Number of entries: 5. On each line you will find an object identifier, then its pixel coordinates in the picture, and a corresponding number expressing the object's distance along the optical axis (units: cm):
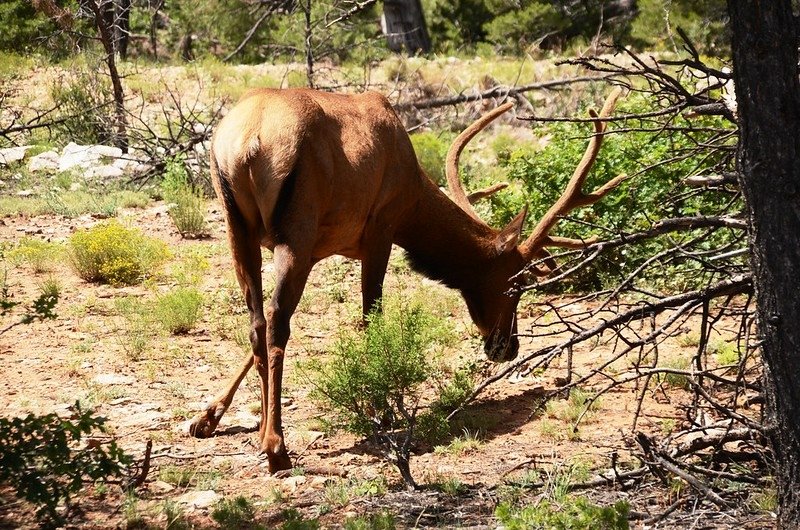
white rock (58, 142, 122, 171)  2697
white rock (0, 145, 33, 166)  2673
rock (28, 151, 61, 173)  2695
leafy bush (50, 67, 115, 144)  2850
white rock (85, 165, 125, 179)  2636
